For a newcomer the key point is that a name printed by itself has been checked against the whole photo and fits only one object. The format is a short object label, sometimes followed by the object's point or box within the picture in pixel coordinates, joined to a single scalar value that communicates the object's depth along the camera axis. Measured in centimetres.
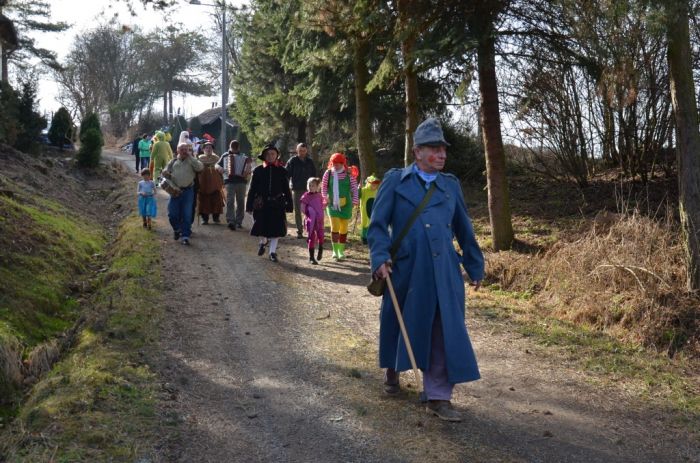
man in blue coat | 550
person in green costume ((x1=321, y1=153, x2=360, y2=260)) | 1315
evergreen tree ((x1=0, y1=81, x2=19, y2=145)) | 2222
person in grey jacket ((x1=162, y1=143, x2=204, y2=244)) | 1425
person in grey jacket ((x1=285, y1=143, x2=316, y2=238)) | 1552
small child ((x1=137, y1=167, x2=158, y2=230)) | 1553
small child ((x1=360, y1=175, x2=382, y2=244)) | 1423
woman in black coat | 1302
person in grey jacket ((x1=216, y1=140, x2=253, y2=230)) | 1653
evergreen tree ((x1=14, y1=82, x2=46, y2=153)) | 2486
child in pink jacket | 1292
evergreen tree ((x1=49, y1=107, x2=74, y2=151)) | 3225
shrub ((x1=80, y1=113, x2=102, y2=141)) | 3008
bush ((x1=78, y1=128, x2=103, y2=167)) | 2798
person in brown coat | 1650
